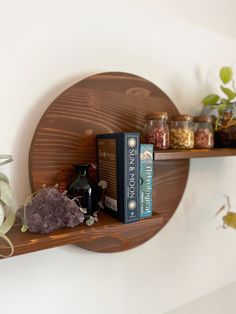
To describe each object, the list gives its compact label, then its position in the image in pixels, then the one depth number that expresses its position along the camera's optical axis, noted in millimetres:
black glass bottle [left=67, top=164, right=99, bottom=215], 594
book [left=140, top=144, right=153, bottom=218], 628
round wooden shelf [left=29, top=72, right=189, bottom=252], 650
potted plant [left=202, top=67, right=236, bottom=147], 856
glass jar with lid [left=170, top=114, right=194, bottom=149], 772
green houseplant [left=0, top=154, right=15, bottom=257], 509
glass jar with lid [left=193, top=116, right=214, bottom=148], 816
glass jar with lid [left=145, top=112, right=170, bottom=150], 725
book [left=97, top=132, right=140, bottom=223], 571
